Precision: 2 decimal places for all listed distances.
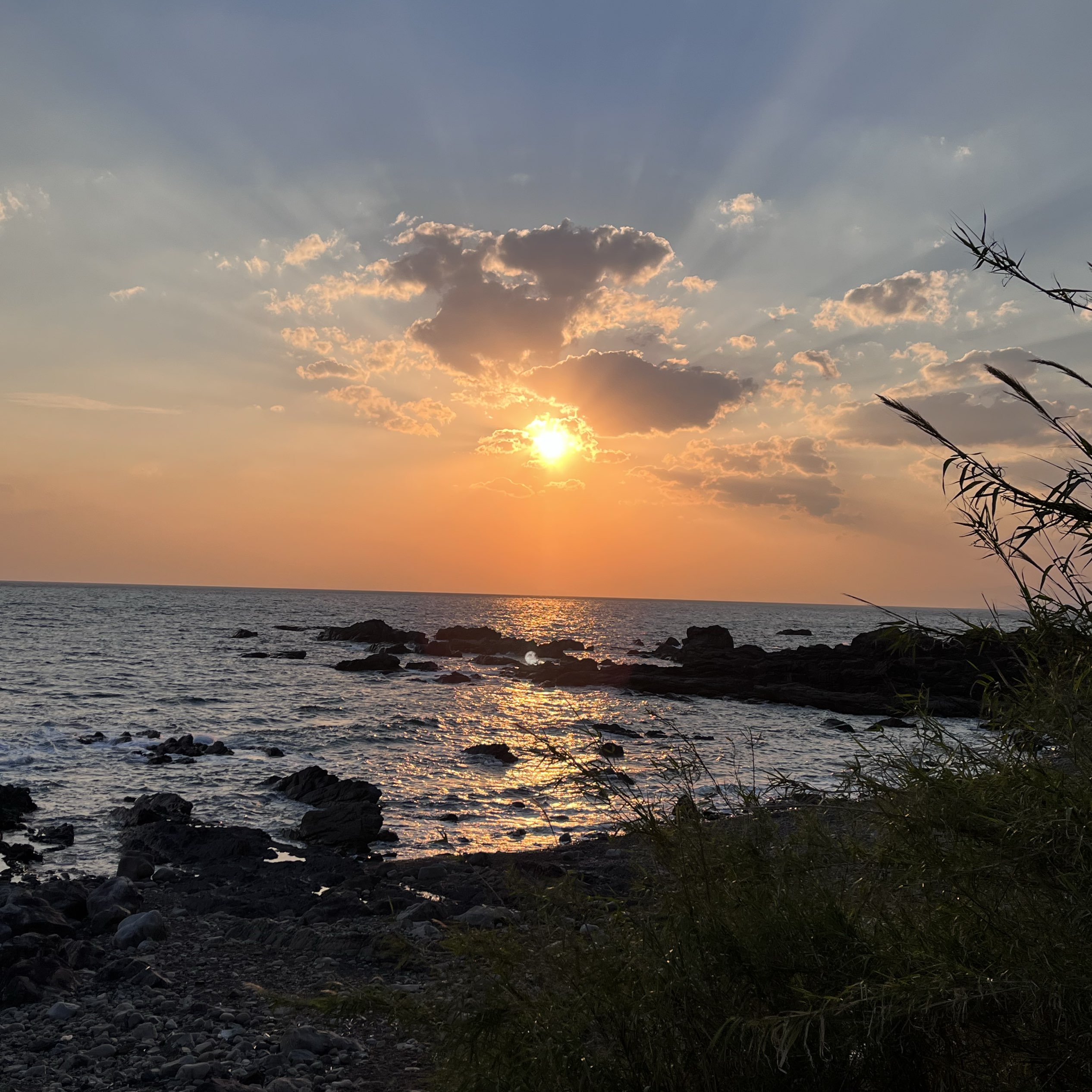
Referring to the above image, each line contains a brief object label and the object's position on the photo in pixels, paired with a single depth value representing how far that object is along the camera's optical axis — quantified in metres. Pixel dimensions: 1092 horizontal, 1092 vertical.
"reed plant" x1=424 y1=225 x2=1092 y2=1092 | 3.23
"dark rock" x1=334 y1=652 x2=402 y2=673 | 50.34
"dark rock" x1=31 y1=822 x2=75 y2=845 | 14.54
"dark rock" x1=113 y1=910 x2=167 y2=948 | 9.58
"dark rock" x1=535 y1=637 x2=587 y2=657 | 64.38
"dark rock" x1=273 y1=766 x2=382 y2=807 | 17.38
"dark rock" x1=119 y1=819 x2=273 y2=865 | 13.63
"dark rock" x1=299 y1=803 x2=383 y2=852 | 15.20
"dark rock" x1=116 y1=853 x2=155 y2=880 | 12.52
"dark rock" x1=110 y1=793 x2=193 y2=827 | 15.49
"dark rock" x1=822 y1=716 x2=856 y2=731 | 33.00
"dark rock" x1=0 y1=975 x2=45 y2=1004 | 7.71
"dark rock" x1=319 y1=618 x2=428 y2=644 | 72.81
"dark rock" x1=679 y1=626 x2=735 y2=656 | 62.53
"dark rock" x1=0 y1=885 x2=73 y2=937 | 9.23
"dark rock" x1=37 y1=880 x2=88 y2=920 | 10.03
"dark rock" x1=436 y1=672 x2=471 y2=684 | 46.28
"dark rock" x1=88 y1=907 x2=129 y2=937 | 9.89
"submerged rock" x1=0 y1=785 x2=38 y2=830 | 15.37
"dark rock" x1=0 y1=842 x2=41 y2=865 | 13.31
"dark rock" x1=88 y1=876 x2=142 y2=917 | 10.45
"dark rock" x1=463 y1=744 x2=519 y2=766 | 24.59
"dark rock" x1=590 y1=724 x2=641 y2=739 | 30.48
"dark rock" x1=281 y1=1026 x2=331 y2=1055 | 6.93
